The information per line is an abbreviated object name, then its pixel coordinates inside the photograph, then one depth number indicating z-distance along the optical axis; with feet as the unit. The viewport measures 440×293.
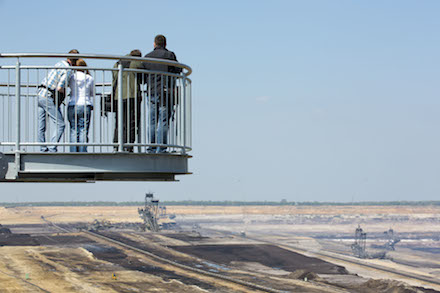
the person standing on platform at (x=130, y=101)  45.08
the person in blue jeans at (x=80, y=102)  46.11
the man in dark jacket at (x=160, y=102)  47.19
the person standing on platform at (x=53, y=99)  45.73
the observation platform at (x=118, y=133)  42.50
